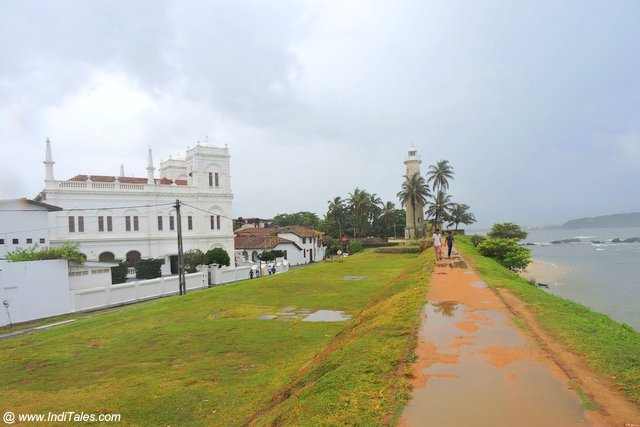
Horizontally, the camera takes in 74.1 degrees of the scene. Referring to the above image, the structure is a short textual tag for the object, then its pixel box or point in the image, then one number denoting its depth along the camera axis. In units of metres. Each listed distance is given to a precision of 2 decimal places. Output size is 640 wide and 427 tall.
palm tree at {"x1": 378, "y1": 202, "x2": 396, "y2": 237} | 66.38
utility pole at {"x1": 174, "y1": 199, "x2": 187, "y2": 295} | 23.75
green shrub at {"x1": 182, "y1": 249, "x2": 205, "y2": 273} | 37.89
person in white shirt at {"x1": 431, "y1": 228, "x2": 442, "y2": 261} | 18.39
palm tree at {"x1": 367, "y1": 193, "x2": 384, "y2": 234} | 61.47
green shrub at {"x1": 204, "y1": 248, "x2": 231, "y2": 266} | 37.88
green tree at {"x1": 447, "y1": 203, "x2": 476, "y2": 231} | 53.47
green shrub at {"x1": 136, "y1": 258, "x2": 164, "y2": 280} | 33.91
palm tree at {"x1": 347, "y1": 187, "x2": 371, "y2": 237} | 60.09
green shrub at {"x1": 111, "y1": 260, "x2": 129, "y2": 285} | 29.51
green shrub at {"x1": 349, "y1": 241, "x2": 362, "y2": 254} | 54.66
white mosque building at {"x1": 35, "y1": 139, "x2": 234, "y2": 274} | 36.75
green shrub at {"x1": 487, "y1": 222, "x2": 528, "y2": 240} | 43.38
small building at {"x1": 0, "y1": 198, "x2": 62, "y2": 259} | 26.88
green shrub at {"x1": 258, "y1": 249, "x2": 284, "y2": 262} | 44.12
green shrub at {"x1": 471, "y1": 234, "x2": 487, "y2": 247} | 40.75
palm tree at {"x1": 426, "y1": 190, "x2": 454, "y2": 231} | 52.62
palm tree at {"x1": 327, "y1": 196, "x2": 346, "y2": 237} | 65.56
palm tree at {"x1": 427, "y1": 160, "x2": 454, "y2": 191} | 52.28
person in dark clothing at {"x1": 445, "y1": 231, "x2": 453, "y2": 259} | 19.42
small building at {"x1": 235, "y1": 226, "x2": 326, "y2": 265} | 49.19
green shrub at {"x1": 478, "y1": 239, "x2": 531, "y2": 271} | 27.89
